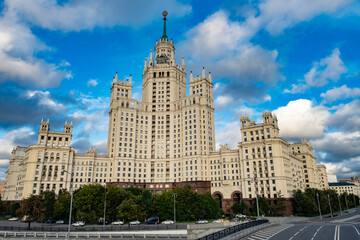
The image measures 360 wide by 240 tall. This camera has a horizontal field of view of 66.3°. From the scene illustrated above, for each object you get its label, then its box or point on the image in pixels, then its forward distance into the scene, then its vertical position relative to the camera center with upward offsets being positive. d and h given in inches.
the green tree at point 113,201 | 3627.0 -0.5
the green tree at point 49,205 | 4199.8 -47.1
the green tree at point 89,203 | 3499.0 -25.1
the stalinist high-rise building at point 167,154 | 5383.9 +975.9
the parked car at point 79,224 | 3418.3 -272.0
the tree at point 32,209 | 3151.1 -77.5
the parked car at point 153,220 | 3679.1 -255.7
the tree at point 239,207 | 5054.1 -139.2
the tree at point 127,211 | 3213.6 -117.1
